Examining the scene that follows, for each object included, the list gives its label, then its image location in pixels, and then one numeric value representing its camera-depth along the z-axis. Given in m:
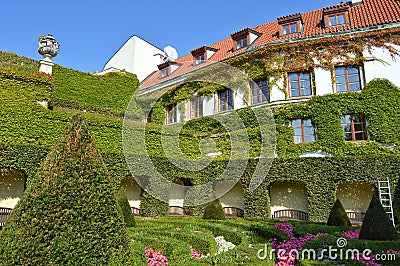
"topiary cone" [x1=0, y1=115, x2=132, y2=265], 4.09
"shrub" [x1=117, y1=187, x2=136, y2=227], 11.16
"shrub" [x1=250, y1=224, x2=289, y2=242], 9.43
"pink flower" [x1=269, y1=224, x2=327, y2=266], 7.27
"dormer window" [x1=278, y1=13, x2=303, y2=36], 19.49
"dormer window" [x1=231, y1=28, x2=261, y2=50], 21.39
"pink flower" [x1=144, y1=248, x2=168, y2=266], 7.45
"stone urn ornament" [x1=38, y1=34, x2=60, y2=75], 16.92
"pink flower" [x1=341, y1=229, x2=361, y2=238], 9.71
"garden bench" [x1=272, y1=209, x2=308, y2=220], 16.94
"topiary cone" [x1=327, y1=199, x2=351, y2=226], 12.23
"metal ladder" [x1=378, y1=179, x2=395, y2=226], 14.85
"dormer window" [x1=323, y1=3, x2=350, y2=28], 18.81
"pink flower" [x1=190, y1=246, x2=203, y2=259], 8.46
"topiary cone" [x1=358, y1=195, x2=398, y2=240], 8.34
